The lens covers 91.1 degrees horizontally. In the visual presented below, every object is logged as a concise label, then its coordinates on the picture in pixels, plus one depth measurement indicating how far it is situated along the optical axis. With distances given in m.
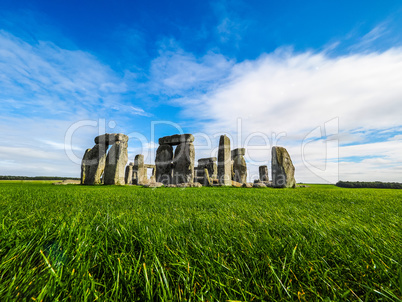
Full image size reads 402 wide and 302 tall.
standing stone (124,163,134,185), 21.55
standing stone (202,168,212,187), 12.84
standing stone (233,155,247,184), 17.56
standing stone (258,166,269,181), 20.36
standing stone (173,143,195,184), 12.63
